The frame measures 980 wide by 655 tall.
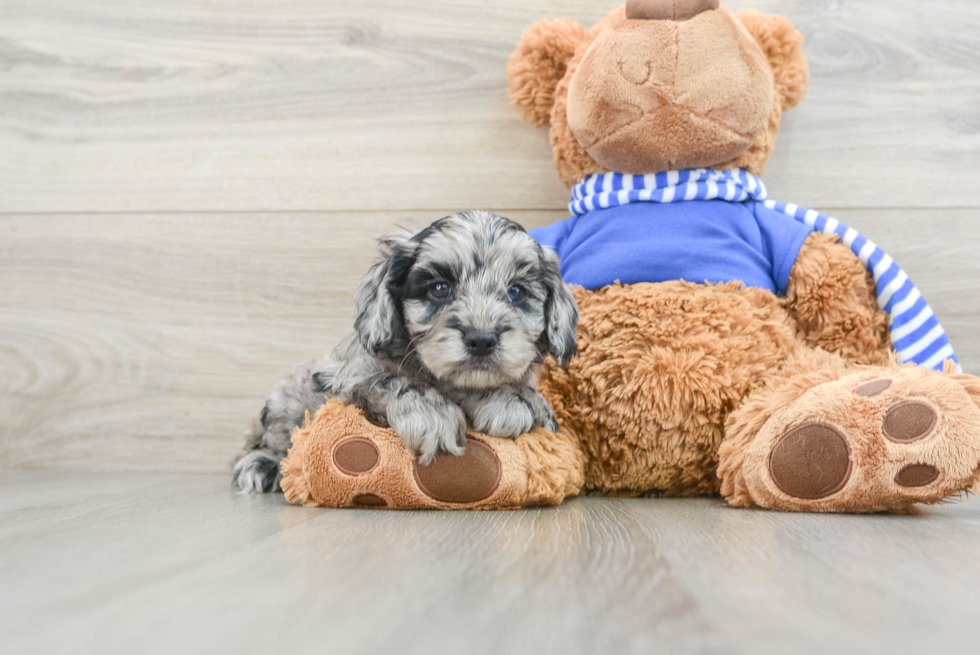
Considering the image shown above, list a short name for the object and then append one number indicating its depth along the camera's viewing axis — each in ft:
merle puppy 2.08
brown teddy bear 2.12
